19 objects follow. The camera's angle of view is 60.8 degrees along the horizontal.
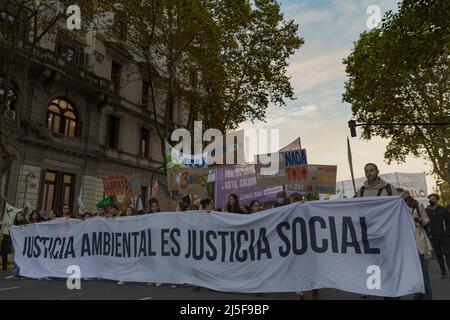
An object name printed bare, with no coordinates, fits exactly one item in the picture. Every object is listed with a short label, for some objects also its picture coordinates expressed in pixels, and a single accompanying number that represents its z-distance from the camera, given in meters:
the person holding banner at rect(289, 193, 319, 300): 5.93
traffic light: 19.22
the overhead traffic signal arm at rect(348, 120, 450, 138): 19.22
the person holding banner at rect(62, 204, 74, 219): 10.08
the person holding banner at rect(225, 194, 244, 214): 7.79
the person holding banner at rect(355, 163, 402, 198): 5.89
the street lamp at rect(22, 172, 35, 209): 19.56
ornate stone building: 19.91
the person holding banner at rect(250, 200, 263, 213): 7.84
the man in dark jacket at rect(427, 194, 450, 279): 8.77
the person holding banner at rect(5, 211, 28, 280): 9.58
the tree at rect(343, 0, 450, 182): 14.61
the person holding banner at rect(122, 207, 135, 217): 9.19
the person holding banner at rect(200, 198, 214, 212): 7.70
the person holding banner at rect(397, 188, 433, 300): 5.45
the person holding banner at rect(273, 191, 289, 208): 9.48
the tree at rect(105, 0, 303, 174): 18.67
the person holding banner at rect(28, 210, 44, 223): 10.73
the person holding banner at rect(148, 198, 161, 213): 8.41
